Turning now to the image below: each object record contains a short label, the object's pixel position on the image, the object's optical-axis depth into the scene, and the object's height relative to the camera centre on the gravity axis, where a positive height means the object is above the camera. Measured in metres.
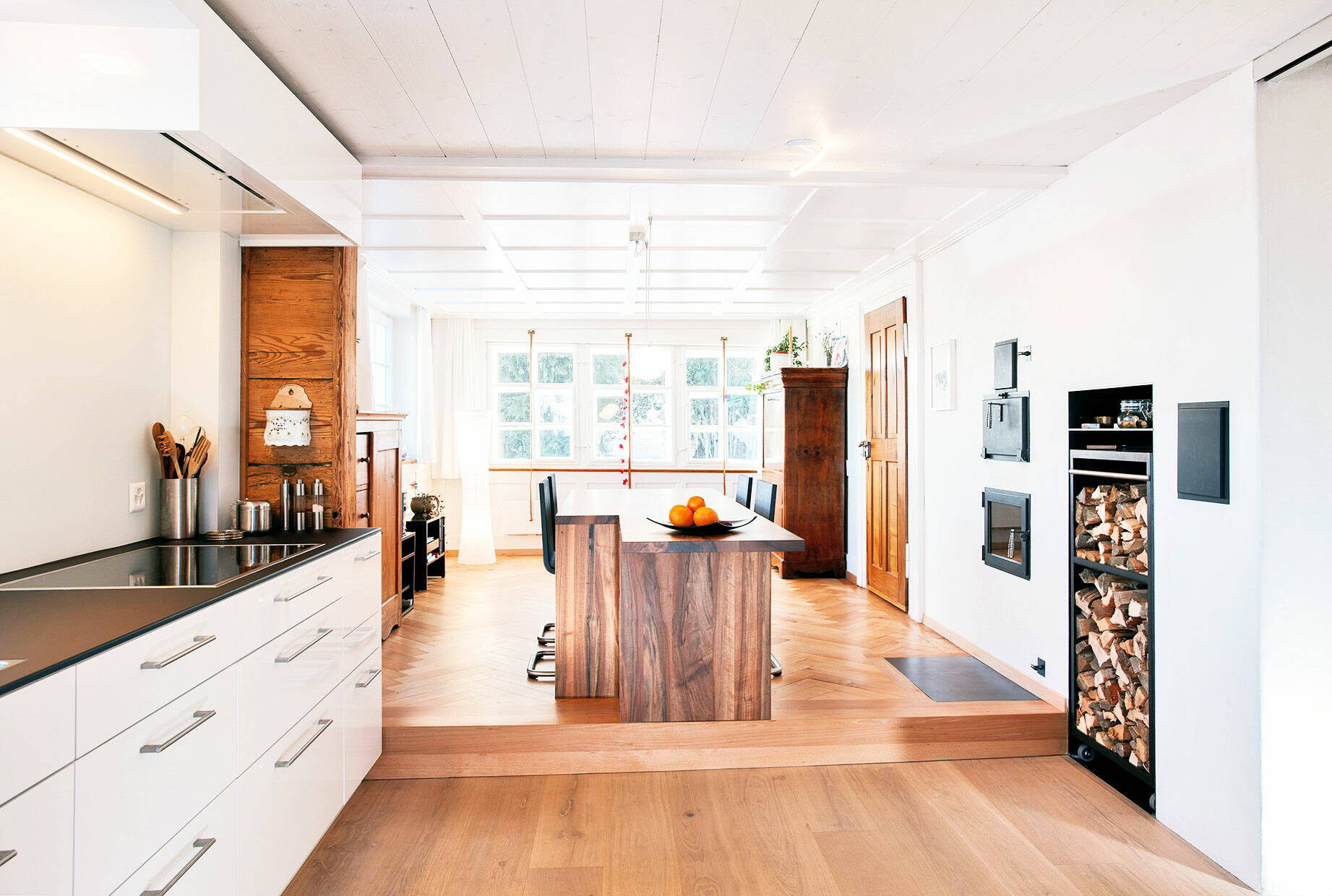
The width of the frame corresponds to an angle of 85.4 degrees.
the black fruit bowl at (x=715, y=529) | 2.92 -0.31
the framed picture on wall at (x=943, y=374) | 4.05 +0.46
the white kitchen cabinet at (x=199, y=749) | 1.13 -0.61
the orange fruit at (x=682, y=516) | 2.93 -0.26
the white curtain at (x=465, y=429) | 6.61 +0.22
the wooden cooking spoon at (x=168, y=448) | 2.50 +0.01
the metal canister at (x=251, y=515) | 2.61 -0.23
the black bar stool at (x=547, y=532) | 3.68 -0.41
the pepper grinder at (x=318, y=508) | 2.77 -0.21
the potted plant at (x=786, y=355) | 6.27 +0.86
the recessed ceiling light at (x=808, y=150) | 2.82 +1.21
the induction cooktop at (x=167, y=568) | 1.79 -0.32
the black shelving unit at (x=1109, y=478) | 2.54 -0.10
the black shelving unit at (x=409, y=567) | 4.90 -0.81
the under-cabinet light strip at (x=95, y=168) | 1.79 +0.79
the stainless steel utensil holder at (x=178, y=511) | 2.51 -0.20
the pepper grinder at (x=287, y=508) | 2.73 -0.21
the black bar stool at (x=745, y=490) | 4.40 -0.23
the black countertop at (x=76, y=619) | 1.20 -0.33
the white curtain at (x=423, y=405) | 6.66 +0.44
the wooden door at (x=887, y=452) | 4.79 +0.00
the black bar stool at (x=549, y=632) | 3.88 -1.03
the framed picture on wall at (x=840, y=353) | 6.07 +0.85
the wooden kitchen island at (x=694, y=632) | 2.89 -0.72
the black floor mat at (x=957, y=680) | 3.22 -1.08
